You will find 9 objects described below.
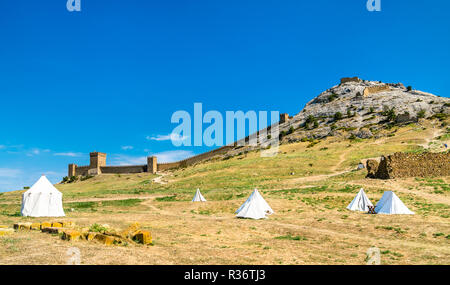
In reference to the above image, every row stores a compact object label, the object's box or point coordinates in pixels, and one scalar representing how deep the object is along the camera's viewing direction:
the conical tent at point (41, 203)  22.16
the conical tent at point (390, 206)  21.04
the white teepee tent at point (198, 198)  30.72
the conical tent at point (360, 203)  23.49
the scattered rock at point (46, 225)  14.47
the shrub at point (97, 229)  13.40
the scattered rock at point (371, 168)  35.57
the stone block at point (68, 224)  15.07
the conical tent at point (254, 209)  21.55
